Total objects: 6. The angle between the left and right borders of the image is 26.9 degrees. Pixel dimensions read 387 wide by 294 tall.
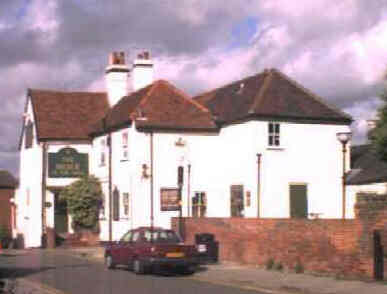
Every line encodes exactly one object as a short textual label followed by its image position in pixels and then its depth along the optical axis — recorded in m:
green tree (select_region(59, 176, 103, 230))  46.03
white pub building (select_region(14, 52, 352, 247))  41.19
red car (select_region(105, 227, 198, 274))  24.88
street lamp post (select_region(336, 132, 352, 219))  26.36
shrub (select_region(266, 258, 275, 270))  26.22
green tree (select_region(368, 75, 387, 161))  30.31
